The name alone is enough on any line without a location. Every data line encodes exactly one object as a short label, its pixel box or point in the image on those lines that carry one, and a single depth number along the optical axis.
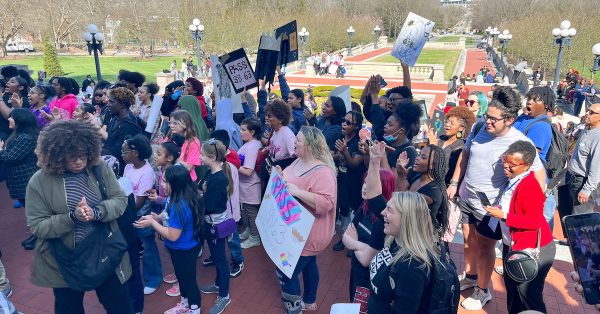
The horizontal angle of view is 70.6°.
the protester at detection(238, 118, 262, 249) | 5.05
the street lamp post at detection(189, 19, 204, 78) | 20.45
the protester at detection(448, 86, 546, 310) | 3.75
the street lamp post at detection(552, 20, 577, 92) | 12.94
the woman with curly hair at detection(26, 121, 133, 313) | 2.93
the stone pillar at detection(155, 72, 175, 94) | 21.50
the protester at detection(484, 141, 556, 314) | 3.22
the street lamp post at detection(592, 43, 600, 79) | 13.43
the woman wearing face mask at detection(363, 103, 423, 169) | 4.28
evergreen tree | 29.06
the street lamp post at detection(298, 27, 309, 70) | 30.30
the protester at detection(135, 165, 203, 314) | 3.58
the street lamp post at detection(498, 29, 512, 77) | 29.97
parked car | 49.69
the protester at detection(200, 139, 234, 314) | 3.96
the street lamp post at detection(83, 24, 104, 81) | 13.74
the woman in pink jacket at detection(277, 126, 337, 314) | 3.59
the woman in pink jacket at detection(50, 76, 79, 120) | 7.05
